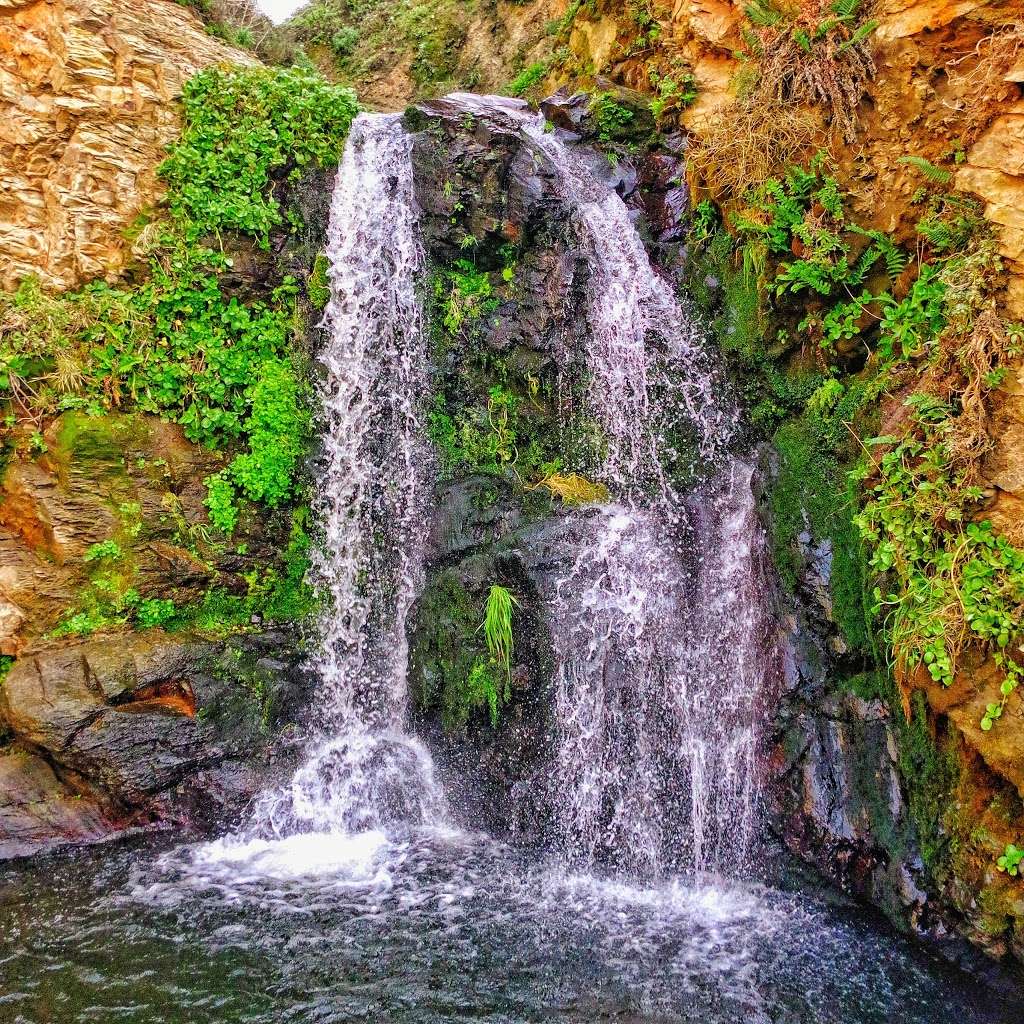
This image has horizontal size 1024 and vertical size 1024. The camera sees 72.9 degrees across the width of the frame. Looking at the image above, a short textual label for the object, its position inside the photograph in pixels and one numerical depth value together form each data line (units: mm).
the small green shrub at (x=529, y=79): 11602
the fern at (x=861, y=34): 6371
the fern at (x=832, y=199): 6527
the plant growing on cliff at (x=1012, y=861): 4676
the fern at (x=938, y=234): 5508
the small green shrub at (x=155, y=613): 7094
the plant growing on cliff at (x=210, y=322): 7195
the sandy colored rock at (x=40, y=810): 6254
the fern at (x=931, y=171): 5598
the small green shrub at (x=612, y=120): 9115
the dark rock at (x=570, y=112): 9250
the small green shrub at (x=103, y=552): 6965
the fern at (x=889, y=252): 6051
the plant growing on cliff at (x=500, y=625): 6590
